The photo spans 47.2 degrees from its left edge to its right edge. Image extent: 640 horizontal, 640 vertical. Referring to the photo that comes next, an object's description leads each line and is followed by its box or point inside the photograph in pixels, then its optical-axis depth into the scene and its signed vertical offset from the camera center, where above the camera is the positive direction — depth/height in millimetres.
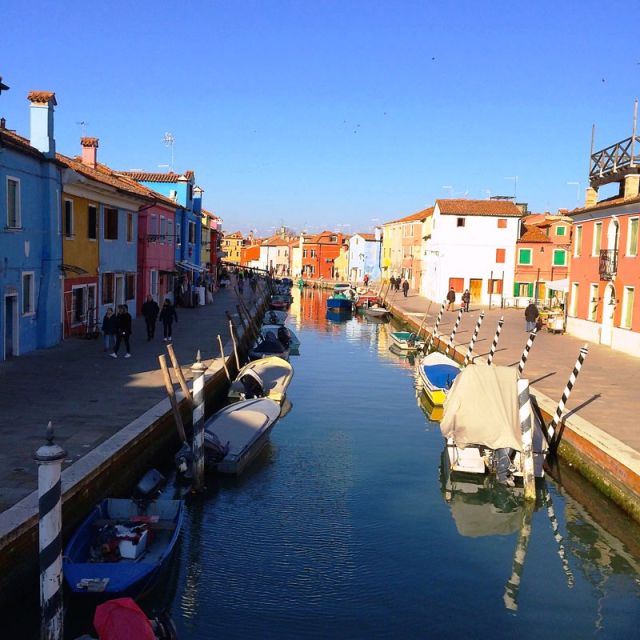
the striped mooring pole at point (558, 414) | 14031 -2815
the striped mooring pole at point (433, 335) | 31669 -3215
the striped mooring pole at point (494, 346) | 21631 -2480
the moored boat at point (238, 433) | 13016 -3460
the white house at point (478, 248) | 49844 +1064
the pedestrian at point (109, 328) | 20172 -2226
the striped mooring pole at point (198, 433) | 12141 -3037
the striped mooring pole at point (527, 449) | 12500 -3132
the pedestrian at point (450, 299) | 44406 -2242
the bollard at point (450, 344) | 28188 -3161
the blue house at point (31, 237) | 18016 +144
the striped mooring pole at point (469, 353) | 22938 -2897
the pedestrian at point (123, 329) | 20125 -2252
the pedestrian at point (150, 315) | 23781 -2150
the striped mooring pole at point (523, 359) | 18336 -2343
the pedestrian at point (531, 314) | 30720 -2034
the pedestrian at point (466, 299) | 42312 -2078
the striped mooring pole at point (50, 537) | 6684 -2711
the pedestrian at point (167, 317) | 23516 -2168
